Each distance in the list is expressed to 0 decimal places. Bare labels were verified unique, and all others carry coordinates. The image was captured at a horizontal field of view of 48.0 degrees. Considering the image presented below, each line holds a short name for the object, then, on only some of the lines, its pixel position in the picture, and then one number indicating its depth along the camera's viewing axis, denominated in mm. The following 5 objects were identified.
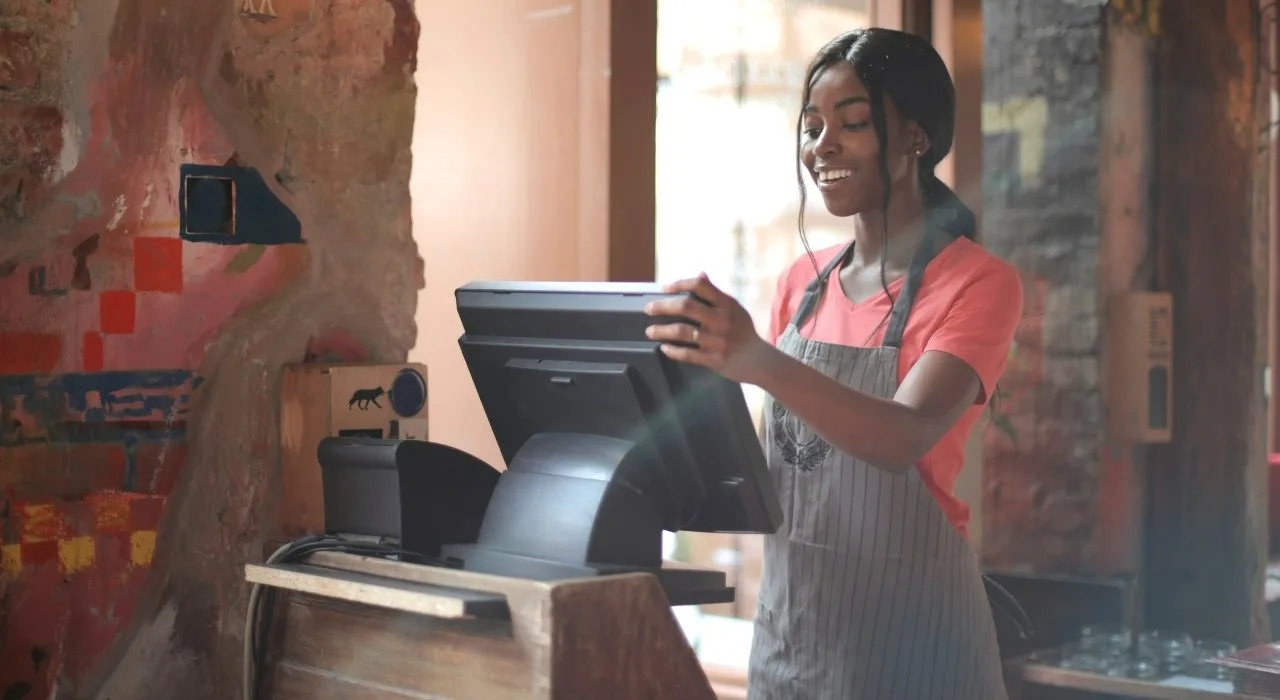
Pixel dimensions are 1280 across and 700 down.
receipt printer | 1603
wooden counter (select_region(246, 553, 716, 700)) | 1327
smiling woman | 1819
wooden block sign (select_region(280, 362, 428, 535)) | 1919
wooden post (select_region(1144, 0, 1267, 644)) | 3691
